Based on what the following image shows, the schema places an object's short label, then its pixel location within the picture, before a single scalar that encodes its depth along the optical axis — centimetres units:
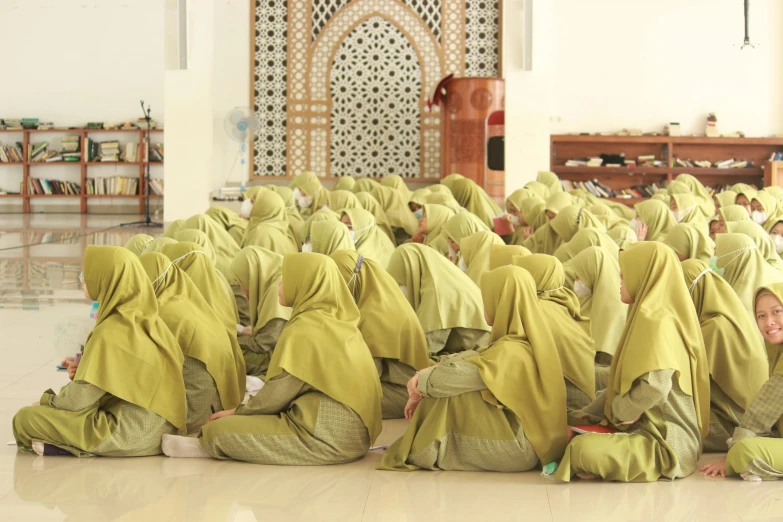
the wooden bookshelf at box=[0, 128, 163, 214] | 1348
